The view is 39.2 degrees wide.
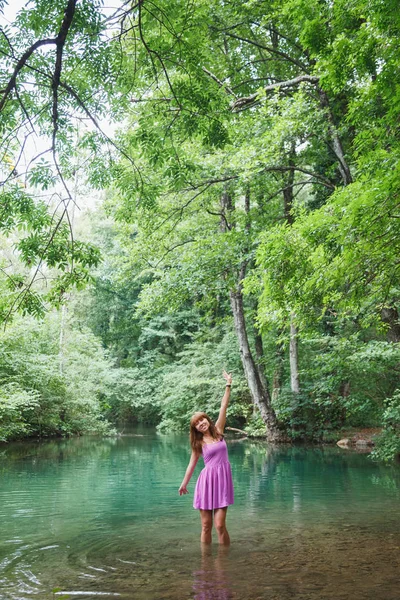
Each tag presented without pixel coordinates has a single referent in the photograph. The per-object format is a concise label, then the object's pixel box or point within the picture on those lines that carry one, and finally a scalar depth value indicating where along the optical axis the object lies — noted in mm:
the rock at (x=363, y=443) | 19466
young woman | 5973
